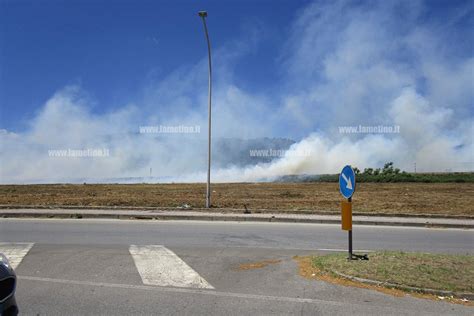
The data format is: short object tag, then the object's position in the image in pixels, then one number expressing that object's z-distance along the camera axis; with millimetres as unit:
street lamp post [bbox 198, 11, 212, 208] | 18281
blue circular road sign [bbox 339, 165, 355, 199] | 8117
